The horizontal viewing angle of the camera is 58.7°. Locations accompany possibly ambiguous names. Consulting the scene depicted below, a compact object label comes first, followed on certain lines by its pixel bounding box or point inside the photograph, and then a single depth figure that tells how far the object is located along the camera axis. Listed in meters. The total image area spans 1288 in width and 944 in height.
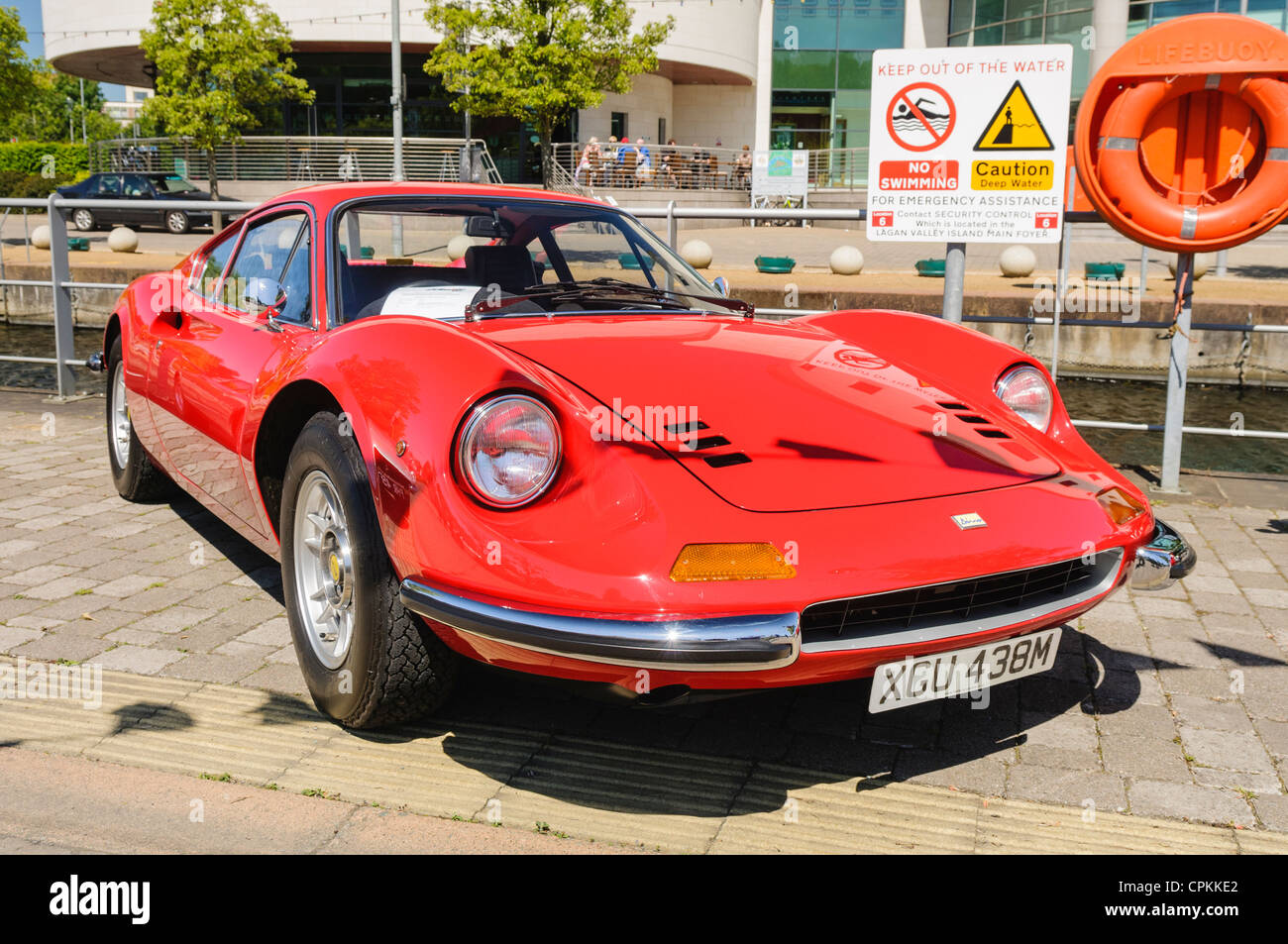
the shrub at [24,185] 39.38
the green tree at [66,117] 76.78
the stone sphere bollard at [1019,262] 17.48
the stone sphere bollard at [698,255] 18.50
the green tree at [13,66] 34.84
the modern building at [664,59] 36.25
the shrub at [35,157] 48.72
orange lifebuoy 5.53
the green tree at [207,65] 30.20
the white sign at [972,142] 5.85
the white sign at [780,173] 31.95
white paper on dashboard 3.59
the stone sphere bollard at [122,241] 21.80
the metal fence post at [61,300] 8.21
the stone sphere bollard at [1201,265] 17.11
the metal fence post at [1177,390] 6.13
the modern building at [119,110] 97.88
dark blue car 27.98
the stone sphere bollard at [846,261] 18.08
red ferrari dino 2.52
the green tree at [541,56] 23.06
